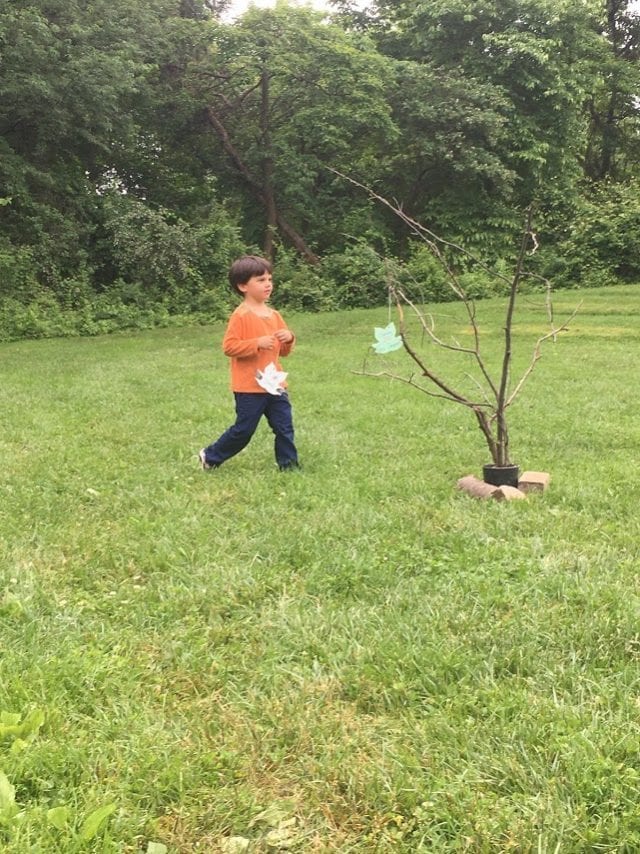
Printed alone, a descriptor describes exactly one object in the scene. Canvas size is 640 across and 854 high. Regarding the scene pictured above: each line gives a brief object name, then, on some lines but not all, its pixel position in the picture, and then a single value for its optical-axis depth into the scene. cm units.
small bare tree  413
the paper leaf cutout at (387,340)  393
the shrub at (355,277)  1922
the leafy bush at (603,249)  1986
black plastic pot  426
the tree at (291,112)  1878
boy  475
